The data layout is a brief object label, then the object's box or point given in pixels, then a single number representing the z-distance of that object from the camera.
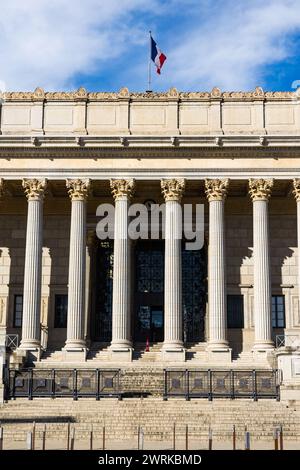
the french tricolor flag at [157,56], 55.22
